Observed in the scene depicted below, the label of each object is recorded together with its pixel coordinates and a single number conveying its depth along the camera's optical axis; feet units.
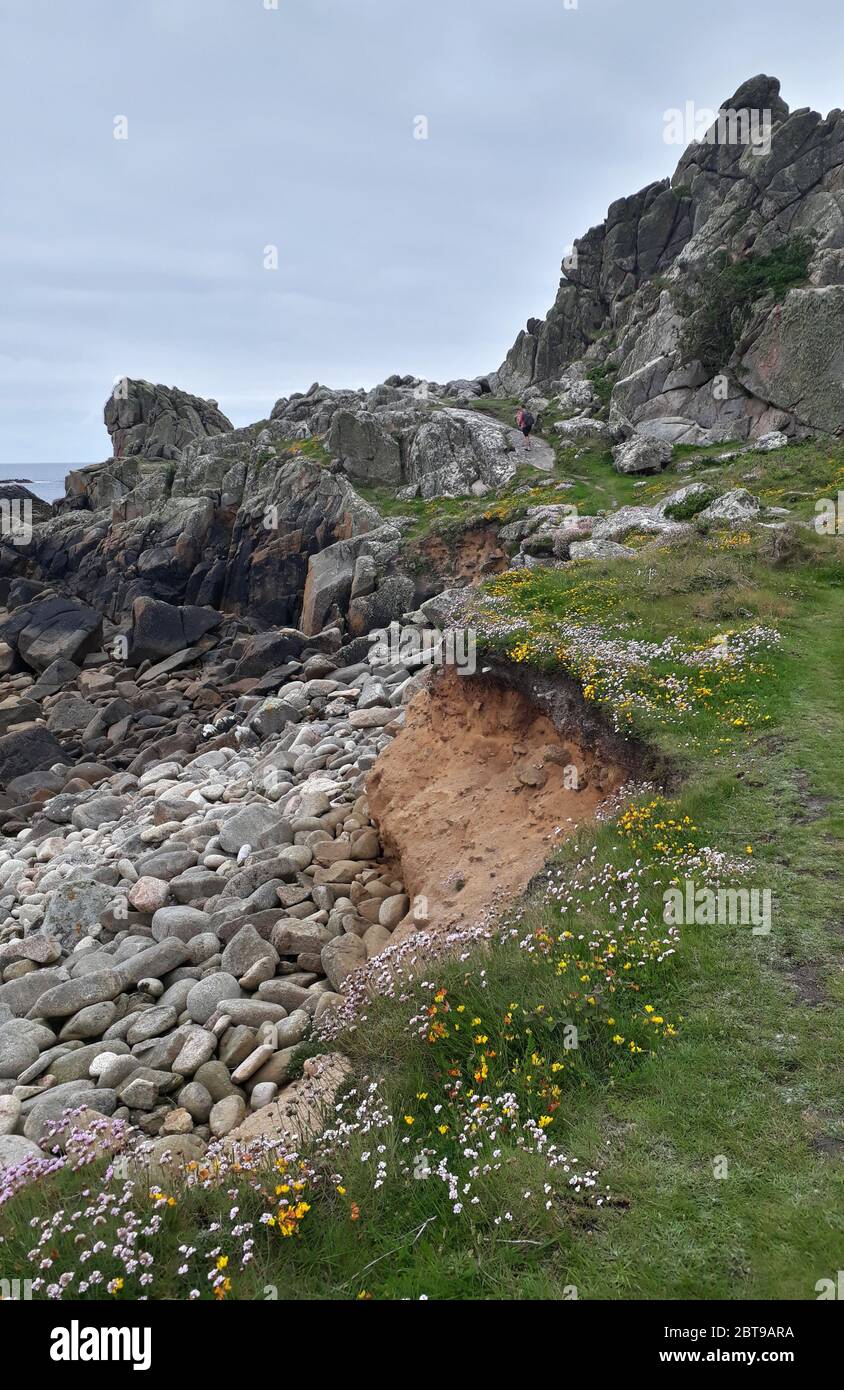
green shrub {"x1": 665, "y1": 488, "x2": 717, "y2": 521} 87.30
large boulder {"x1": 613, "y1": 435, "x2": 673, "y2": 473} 125.08
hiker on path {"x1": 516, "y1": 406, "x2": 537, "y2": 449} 134.72
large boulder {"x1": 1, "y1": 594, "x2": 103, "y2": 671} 130.82
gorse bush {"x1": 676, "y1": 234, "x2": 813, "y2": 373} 145.28
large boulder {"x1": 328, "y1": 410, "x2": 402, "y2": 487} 144.46
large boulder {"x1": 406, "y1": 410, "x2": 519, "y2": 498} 136.56
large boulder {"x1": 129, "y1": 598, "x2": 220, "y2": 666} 123.75
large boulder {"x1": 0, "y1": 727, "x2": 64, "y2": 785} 90.68
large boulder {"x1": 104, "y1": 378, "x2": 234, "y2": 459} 261.03
